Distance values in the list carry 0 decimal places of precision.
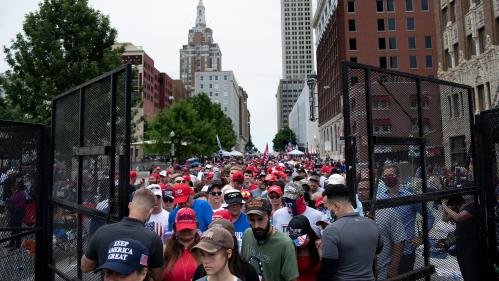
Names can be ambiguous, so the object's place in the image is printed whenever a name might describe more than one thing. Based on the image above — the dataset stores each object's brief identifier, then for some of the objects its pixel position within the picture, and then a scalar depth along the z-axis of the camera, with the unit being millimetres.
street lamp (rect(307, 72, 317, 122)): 90481
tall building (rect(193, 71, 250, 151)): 158500
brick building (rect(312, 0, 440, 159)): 59188
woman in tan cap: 2621
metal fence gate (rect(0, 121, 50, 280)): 4516
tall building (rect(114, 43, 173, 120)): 92131
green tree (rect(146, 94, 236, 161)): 44844
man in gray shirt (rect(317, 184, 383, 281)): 3201
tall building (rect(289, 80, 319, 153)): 106650
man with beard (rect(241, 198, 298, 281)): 3451
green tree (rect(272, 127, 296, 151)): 164250
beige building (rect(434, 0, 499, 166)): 25094
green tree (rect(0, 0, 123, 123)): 19266
